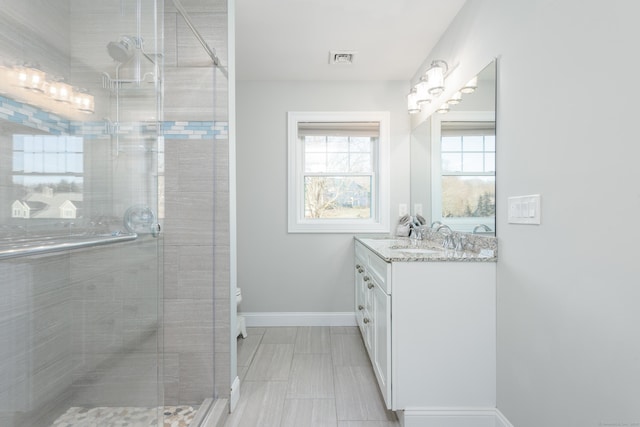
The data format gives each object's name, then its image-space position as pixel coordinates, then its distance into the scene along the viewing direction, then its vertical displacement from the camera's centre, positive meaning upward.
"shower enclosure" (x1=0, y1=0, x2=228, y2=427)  0.99 -0.01
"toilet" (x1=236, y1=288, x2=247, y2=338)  2.98 -1.01
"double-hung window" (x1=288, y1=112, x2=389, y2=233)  3.39 +0.39
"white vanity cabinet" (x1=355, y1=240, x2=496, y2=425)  1.72 -0.63
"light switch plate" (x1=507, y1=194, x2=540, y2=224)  1.45 +0.01
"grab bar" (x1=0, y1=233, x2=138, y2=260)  0.93 -0.10
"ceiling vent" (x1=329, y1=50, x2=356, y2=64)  2.83 +1.31
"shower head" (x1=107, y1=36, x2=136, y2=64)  1.16 +0.56
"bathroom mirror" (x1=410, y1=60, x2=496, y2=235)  1.88 +0.33
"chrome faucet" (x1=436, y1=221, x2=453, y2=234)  2.40 -0.12
